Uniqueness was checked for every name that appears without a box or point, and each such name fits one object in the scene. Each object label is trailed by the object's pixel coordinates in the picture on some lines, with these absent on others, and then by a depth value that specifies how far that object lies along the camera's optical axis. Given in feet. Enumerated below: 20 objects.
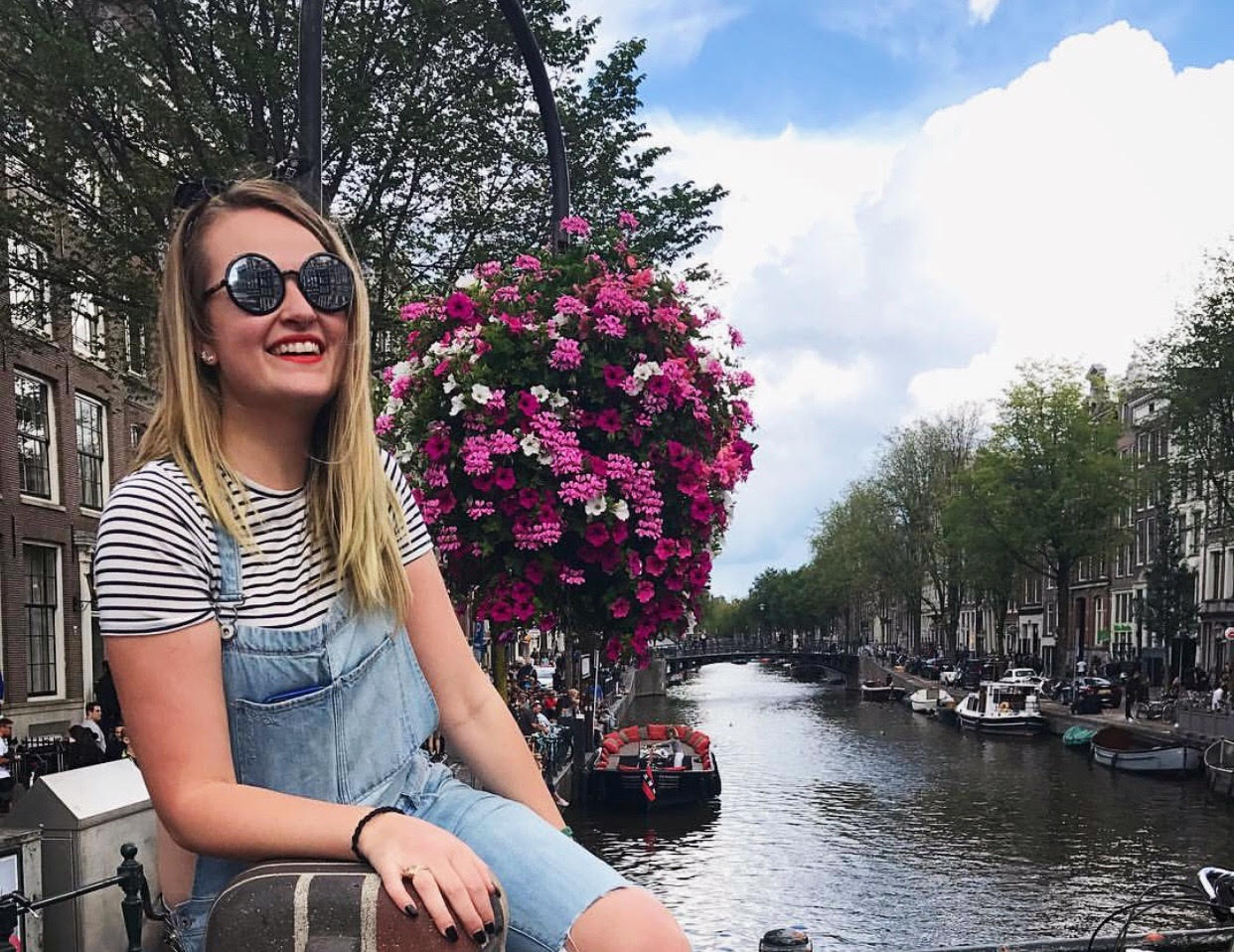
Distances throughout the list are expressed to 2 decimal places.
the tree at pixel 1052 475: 152.87
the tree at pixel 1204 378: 108.99
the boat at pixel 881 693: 217.77
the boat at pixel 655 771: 91.25
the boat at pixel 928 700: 182.60
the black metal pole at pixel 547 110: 19.84
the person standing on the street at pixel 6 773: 43.04
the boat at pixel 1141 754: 104.01
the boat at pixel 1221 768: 93.81
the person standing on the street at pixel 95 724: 49.08
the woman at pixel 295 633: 4.08
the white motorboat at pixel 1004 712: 146.51
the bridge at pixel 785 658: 295.07
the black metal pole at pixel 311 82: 15.03
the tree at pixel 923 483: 212.84
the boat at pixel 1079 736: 126.52
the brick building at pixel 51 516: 68.54
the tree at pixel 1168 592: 147.13
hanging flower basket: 17.56
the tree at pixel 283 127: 44.68
